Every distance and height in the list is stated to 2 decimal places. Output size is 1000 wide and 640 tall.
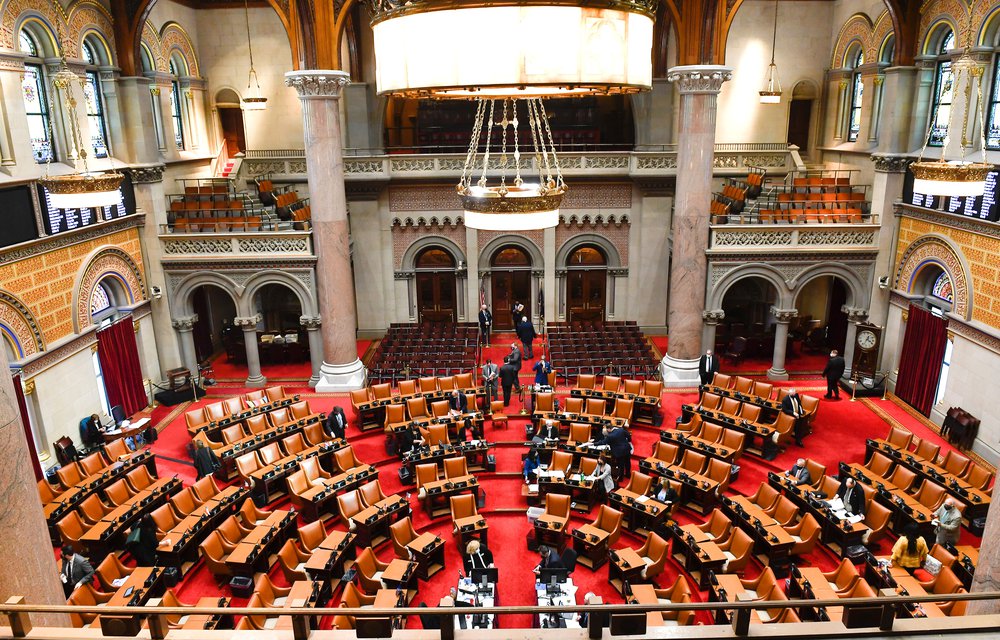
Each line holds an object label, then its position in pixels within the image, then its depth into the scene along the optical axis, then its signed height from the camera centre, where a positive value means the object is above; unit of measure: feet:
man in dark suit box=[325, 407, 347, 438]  45.42 -17.49
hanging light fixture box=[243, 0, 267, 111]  62.29 +6.28
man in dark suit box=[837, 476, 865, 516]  35.68 -18.24
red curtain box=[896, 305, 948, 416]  49.85 -15.71
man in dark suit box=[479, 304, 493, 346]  67.10 -16.36
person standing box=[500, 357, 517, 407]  52.03 -16.70
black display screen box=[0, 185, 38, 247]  40.47 -3.07
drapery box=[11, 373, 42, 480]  40.59 -15.74
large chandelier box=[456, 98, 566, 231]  22.85 -1.61
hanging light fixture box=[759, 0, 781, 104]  61.56 +6.38
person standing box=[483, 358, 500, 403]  51.06 -16.52
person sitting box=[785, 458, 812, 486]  39.04 -18.42
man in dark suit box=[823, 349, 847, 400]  52.80 -17.23
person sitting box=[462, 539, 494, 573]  31.04 -19.03
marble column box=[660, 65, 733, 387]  50.08 -4.90
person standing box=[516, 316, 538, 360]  62.28 -15.93
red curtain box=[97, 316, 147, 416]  50.39 -15.24
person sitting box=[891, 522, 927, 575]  31.09 -18.35
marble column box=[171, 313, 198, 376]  58.39 -15.40
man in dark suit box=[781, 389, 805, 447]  46.44 -17.43
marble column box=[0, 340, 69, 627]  15.98 -8.56
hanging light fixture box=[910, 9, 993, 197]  35.01 -1.47
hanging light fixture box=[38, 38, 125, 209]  36.14 -1.25
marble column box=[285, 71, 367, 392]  50.34 -5.11
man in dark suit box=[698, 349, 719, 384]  52.80 -16.56
